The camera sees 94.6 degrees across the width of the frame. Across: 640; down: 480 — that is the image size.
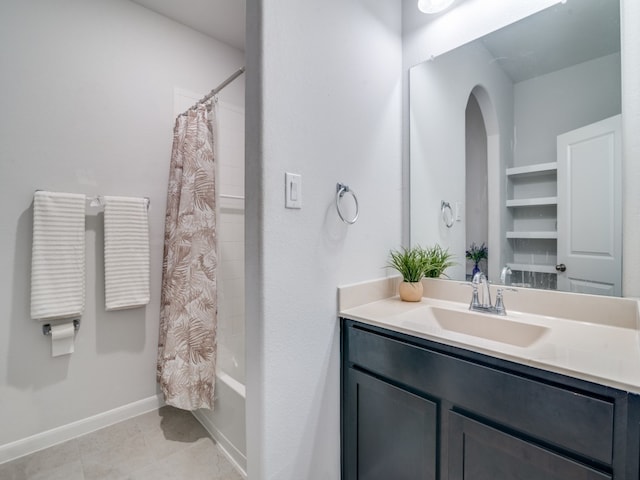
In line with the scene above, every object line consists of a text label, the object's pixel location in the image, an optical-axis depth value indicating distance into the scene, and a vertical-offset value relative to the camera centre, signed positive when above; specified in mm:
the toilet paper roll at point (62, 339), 1598 -554
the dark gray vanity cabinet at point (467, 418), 675 -502
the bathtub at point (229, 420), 1444 -955
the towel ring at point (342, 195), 1236 +185
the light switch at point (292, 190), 1056 +177
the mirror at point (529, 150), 1078 +392
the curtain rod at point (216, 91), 1588 +862
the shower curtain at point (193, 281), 1618 -244
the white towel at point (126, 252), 1762 -86
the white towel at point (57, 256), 1534 -96
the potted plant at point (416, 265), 1423 -130
